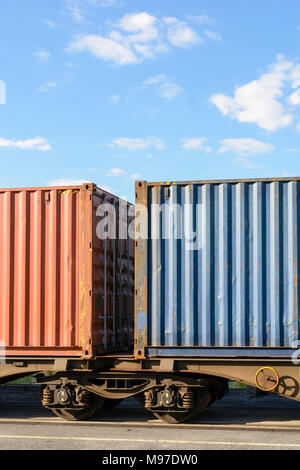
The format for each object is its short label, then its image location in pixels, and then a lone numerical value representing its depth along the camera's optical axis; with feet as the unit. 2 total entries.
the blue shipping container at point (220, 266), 30.99
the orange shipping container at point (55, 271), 32.50
